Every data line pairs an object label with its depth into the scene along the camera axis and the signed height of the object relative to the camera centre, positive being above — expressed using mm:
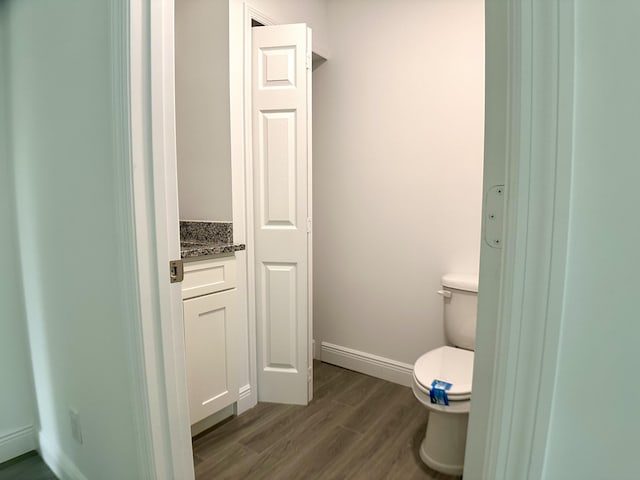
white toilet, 1364 -794
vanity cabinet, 1578 -696
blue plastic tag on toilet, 1340 -790
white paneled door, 1839 -82
